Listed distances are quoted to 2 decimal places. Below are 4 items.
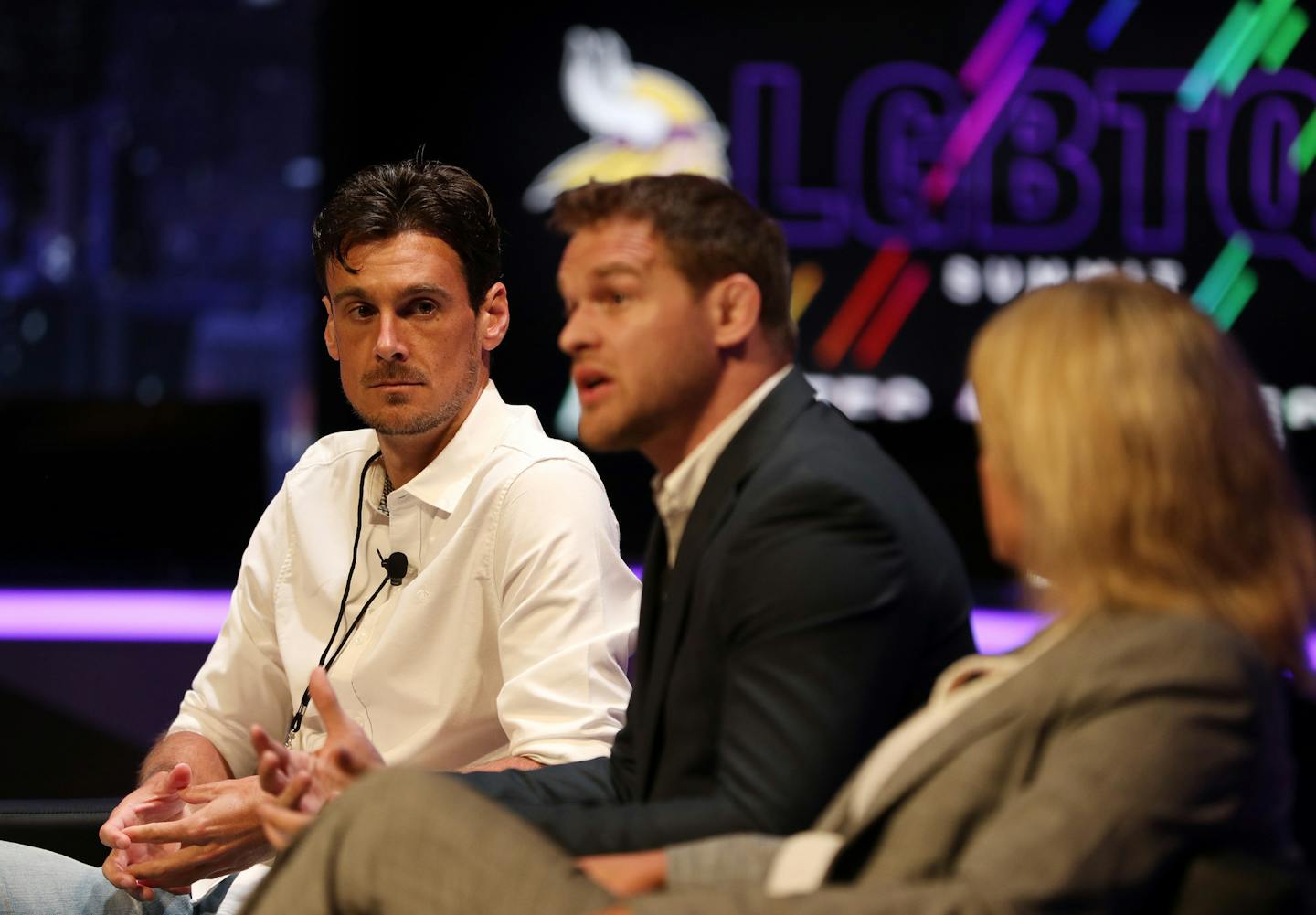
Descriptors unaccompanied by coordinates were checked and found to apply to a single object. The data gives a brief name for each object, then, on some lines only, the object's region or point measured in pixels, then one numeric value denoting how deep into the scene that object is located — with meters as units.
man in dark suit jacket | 6.89
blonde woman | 6.69
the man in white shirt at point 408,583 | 7.22
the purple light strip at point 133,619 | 9.92
